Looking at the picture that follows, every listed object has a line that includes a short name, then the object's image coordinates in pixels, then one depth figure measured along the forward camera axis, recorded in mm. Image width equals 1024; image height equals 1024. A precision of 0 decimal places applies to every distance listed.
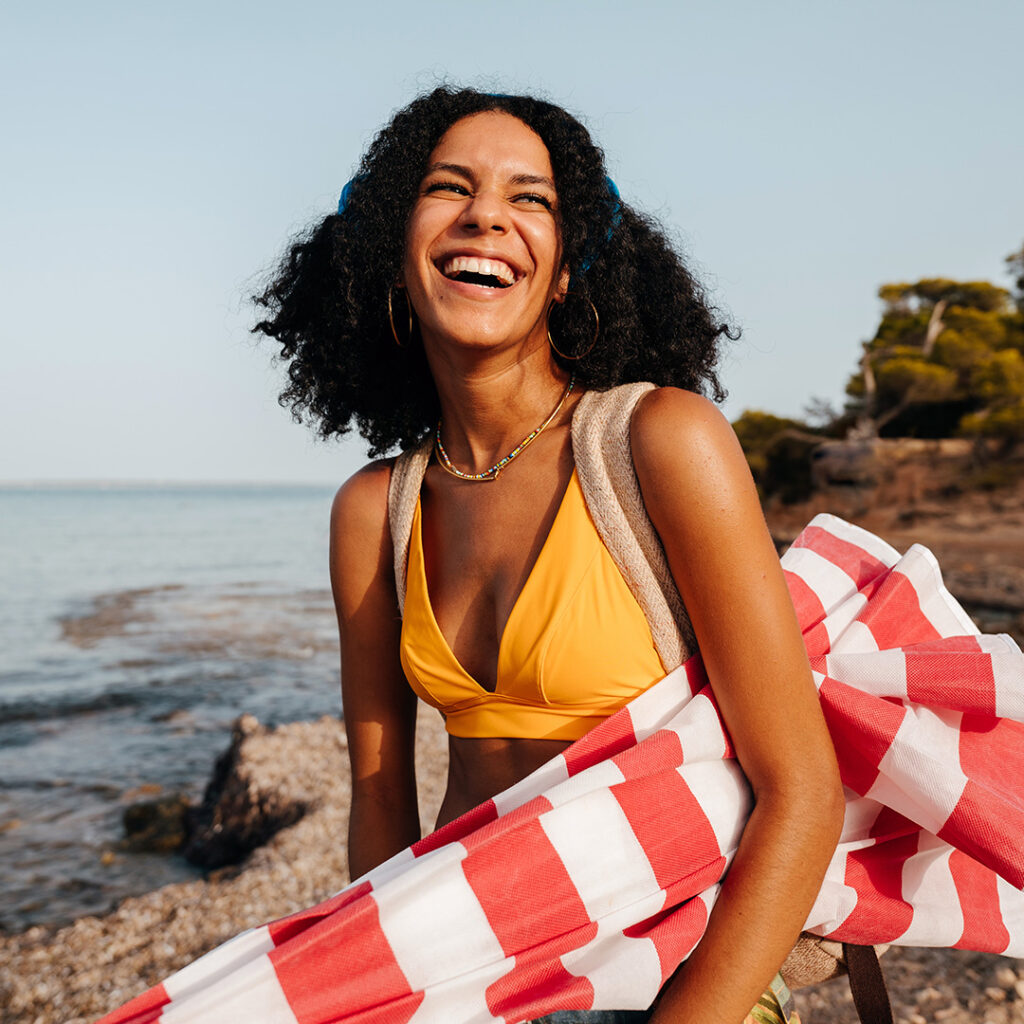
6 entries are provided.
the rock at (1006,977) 3146
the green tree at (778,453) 22047
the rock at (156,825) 5605
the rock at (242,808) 5078
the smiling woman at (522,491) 1436
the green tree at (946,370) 21953
